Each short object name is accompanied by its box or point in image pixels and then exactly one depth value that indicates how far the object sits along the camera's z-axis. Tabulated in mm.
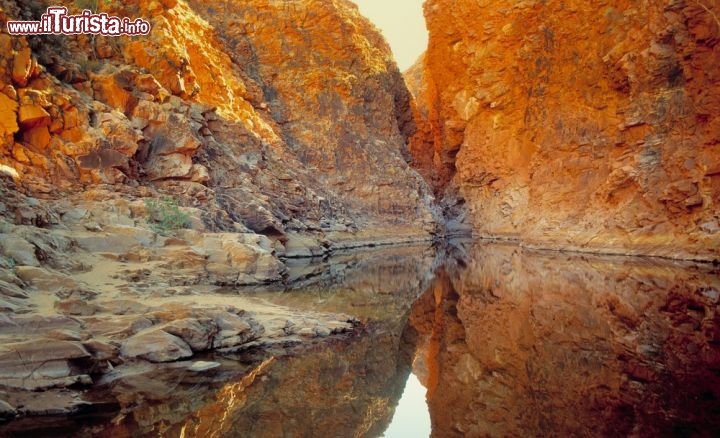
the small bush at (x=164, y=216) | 18516
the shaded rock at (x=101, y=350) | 7719
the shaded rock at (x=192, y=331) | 8859
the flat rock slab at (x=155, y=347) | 8148
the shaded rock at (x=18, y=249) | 10914
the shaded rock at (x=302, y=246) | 28641
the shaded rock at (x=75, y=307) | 9039
